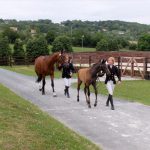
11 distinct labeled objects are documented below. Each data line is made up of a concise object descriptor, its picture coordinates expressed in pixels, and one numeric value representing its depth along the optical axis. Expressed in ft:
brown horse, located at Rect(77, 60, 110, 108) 50.80
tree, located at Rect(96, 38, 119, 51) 246.88
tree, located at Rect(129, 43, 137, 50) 302.37
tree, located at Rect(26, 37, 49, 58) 223.30
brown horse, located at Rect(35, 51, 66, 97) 64.03
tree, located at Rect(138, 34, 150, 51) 271.10
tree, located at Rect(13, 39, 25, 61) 224.25
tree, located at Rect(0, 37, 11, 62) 220.64
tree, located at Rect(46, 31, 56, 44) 319.47
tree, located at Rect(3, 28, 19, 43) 334.26
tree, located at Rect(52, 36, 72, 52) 227.20
